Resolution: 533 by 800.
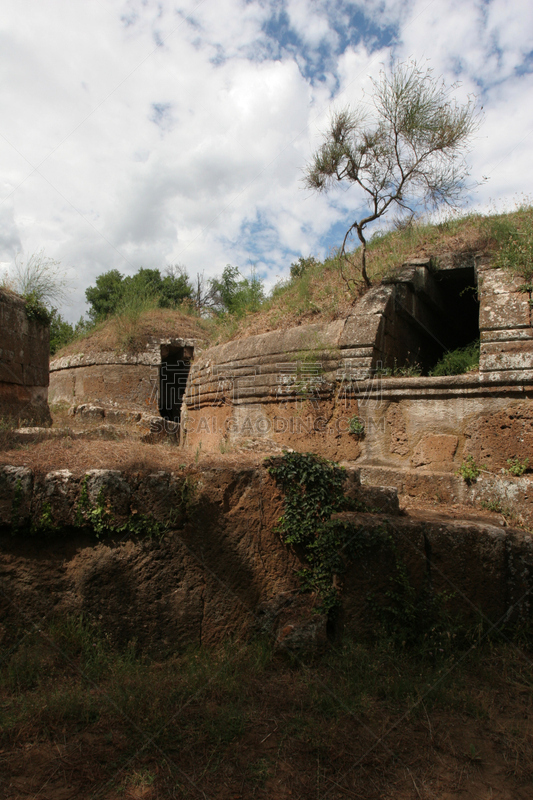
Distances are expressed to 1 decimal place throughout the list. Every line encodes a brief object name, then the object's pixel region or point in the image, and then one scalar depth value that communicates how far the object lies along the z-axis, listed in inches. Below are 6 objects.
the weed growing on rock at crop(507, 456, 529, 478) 205.2
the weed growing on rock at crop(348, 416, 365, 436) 238.7
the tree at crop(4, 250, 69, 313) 310.9
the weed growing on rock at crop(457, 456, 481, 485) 211.3
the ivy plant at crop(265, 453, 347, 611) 145.1
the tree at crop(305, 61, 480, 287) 295.9
